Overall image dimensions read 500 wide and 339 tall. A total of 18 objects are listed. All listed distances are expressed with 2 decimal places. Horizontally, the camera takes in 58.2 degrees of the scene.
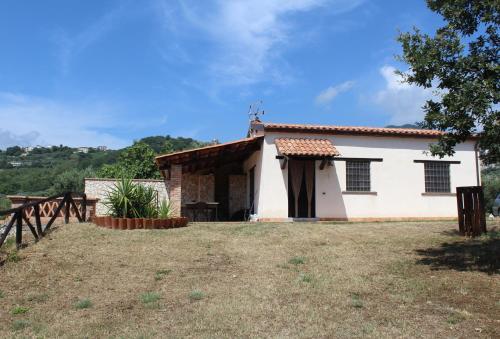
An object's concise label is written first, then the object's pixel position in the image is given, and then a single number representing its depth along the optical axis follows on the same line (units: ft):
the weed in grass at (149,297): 22.67
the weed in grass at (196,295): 23.16
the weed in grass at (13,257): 30.03
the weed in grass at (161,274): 27.02
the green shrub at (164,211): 46.47
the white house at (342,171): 56.13
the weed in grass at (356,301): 21.71
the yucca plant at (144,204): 45.57
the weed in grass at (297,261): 30.53
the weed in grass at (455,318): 19.36
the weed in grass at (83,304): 21.88
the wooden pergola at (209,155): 55.62
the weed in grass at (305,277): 26.17
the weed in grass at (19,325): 19.16
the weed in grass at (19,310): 21.18
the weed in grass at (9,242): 34.40
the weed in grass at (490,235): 37.63
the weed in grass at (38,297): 23.05
